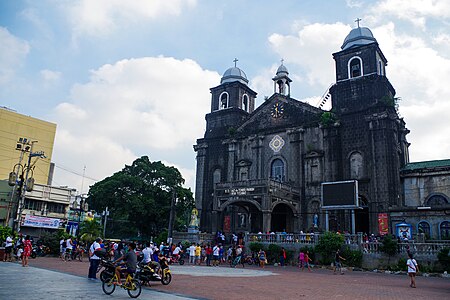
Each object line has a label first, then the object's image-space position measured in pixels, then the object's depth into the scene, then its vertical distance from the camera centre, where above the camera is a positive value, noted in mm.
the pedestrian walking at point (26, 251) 18375 -925
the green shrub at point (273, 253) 27564 -745
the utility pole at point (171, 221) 33094 +1536
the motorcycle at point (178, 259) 25628 -1369
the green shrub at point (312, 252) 26312 -529
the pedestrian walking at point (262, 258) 25823 -1056
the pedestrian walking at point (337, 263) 22172 -1034
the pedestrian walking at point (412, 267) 15773 -732
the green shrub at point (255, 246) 28422 -352
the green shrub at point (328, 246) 25281 -55
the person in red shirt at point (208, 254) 25562 -948
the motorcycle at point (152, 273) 12812 -1197
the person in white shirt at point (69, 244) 24283 -715
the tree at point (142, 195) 41938 +4333
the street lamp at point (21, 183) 25678 +3316
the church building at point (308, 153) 32969 +8493
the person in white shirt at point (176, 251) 24633 -823
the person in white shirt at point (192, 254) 26391 -1020
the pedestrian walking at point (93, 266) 14570 -1163
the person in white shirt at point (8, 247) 20859 -888
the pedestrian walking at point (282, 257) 26688 -961
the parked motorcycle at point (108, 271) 12152 -1115
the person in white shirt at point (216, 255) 26625 -1026
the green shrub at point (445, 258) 21019 -412
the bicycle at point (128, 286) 10586 -1345
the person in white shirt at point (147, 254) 13742 -608
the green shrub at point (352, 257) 24484 -671
